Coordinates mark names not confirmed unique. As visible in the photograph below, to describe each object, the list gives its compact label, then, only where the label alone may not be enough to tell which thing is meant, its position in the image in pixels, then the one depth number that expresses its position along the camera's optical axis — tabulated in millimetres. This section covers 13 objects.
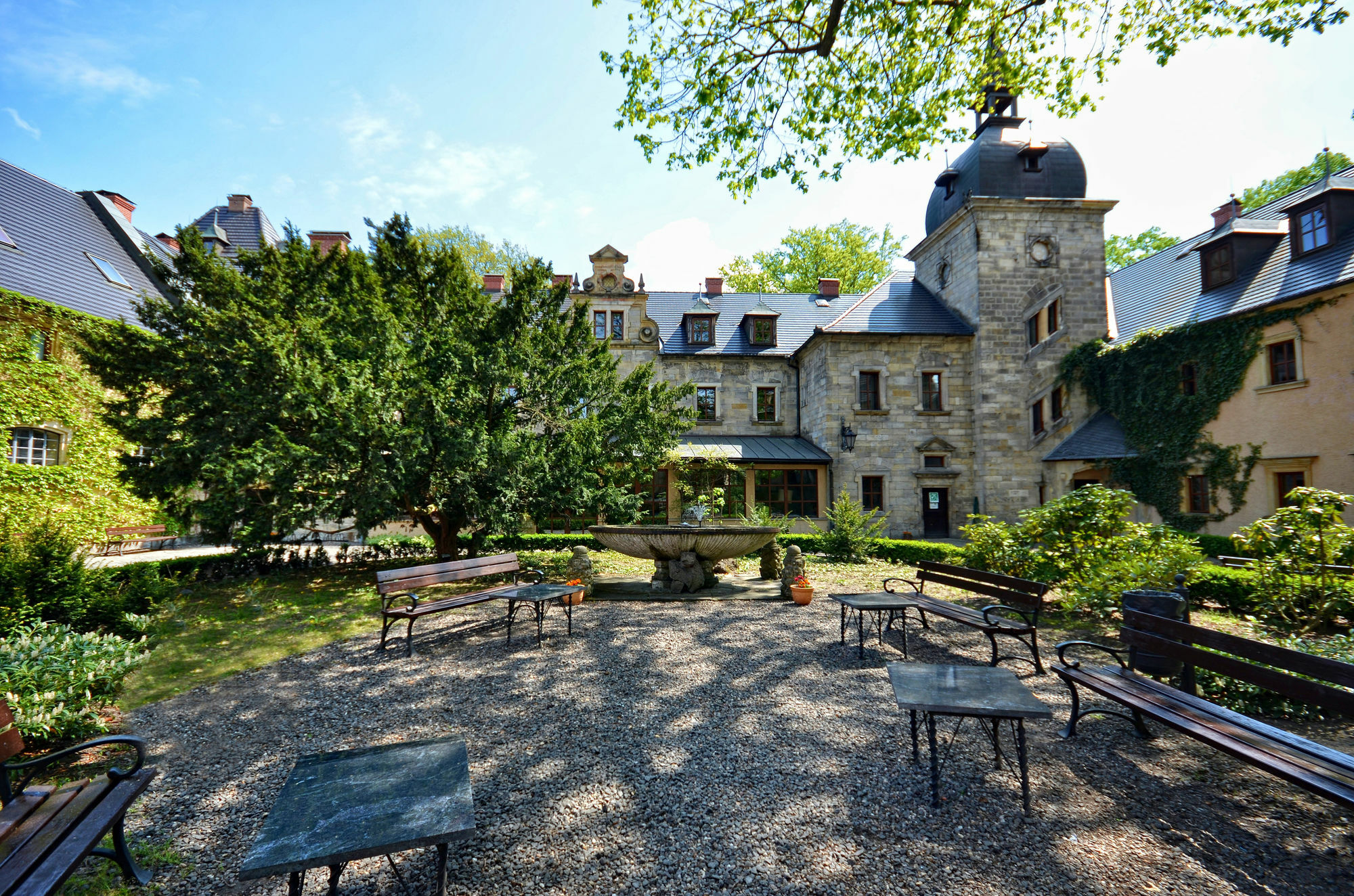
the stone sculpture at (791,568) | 9883
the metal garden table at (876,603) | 6562
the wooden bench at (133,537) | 14734
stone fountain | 9969
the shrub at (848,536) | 14922
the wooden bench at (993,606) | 5934
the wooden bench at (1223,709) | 3020
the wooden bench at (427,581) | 6953
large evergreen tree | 9375
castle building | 19578
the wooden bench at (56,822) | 2277
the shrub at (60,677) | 4102
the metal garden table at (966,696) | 3443
